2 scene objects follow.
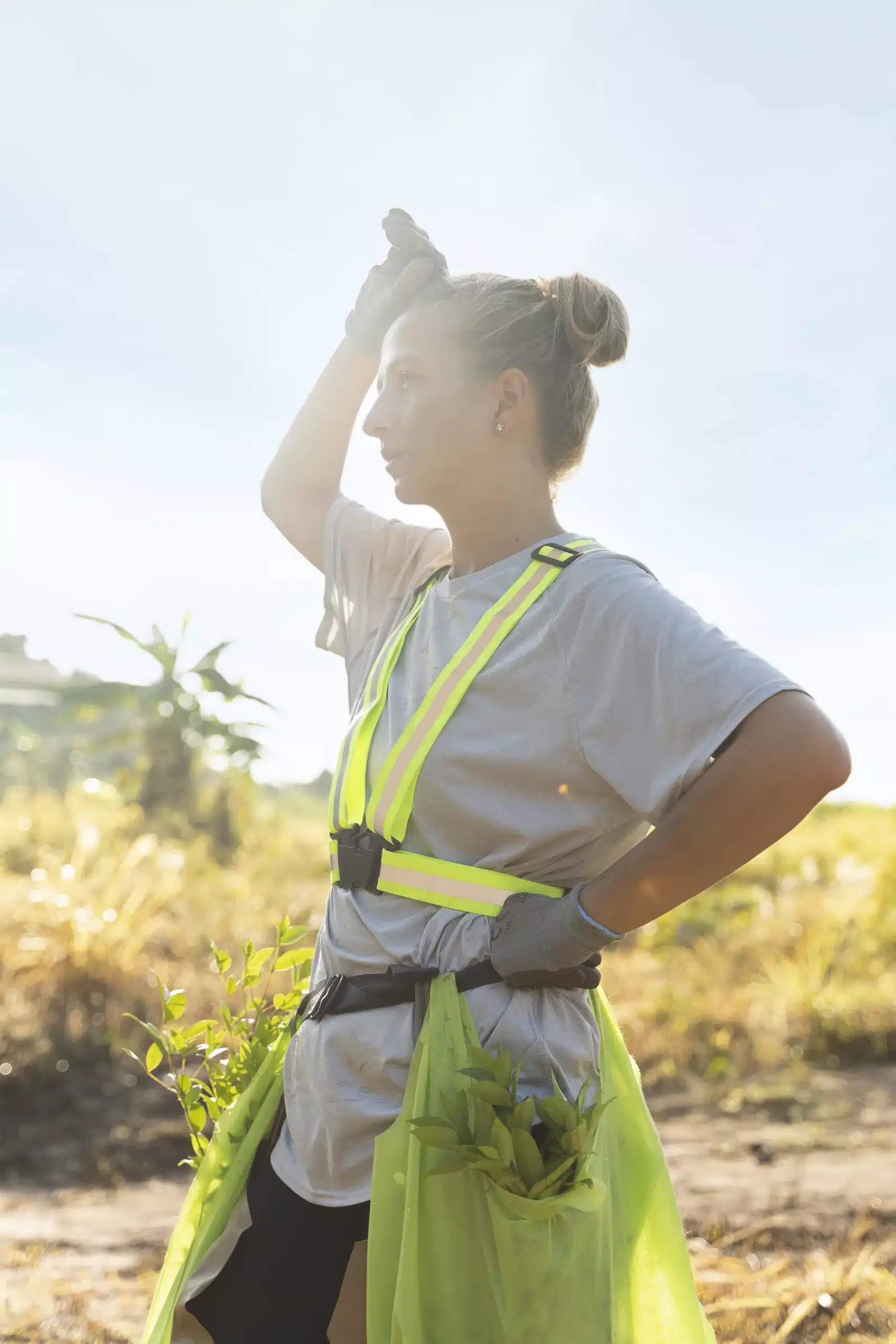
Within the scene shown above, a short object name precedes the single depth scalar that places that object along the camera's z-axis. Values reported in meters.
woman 1.32
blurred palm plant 14.45
